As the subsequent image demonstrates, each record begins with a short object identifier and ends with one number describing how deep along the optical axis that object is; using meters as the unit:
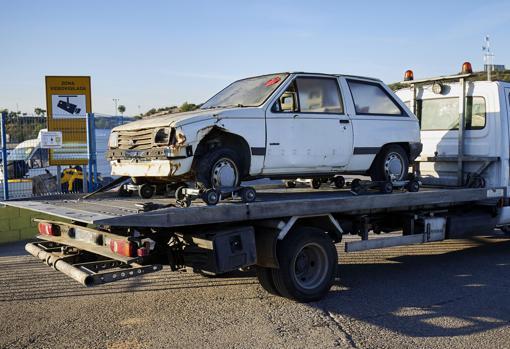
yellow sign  11.80
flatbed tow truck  5.24
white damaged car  6.00
